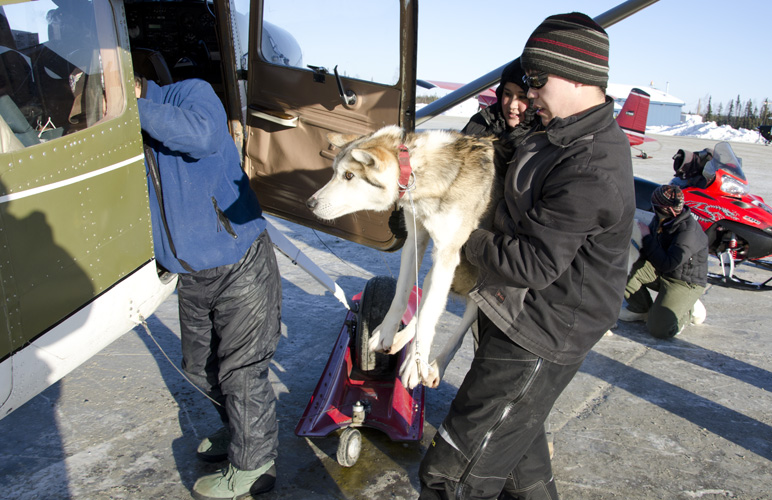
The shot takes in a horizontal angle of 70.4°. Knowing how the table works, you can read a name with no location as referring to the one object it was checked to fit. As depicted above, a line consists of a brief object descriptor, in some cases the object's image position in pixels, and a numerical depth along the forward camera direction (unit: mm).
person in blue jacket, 2744
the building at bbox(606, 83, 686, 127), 41688
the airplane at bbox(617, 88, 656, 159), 11328
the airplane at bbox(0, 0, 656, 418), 2100
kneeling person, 5391
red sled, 3434
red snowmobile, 6129
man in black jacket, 1946
